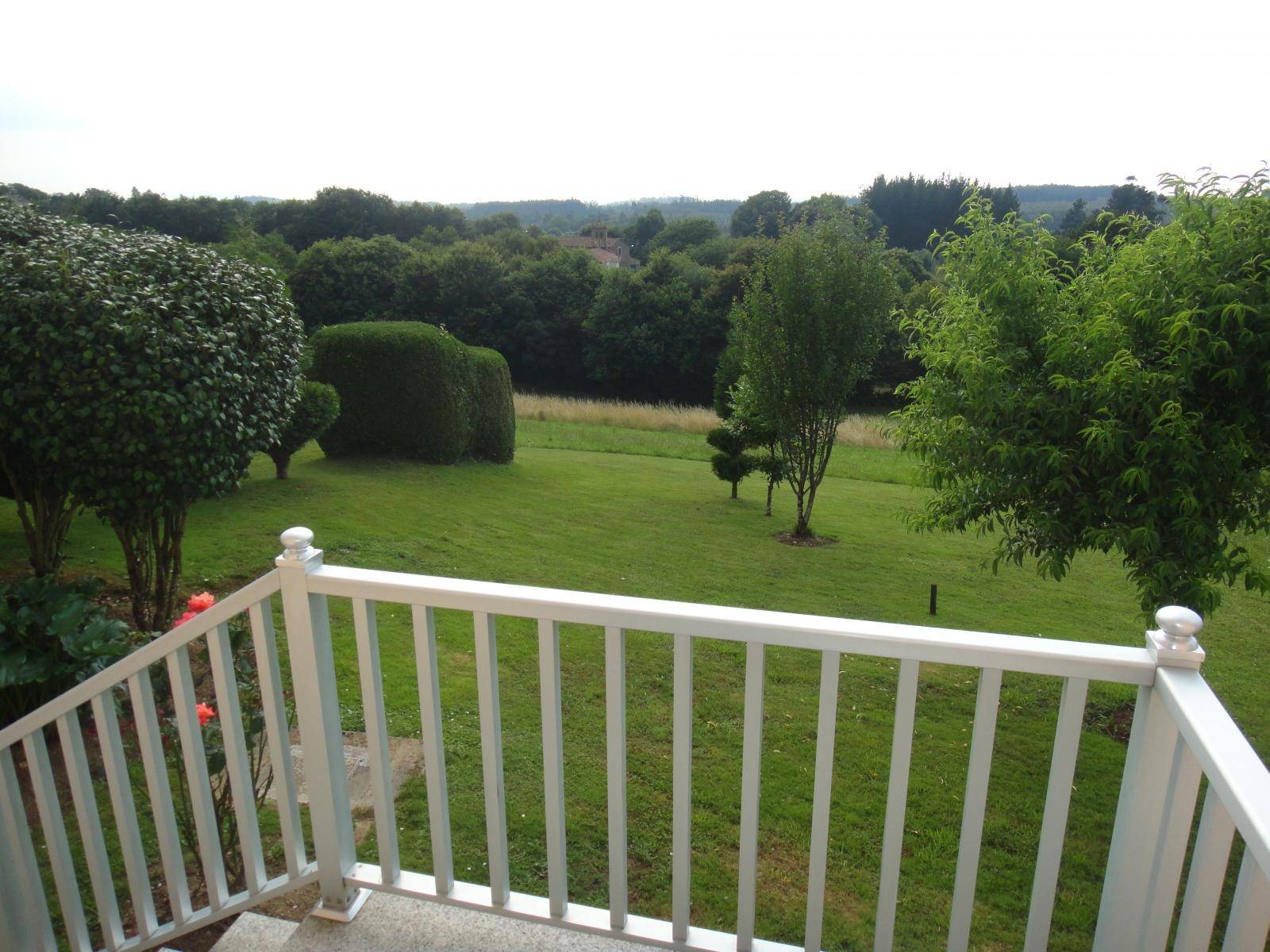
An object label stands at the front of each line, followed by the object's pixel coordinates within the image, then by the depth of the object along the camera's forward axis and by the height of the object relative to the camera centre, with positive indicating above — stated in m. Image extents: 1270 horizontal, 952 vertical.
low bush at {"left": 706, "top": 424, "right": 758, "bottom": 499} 9.98 -2.60
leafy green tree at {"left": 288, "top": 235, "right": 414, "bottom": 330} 31.56 -1.61
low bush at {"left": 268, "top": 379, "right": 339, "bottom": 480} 7.85 -1.72
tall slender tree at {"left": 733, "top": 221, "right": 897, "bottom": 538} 8.12 -0.88
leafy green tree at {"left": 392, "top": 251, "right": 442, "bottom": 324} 32.78 -1.90
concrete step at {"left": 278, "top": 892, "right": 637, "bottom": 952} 1.64 -1.40
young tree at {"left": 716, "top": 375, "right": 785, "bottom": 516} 9.08 -2.11
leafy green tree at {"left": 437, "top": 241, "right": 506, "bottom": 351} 32.56 -2.16
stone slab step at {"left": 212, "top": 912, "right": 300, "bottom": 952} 1.86 -1.59
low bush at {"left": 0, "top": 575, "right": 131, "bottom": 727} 2.89 -1.44
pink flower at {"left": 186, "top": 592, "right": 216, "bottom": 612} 2.41 -1.06
